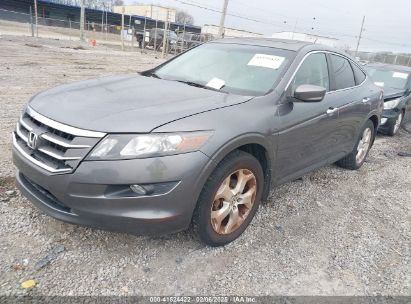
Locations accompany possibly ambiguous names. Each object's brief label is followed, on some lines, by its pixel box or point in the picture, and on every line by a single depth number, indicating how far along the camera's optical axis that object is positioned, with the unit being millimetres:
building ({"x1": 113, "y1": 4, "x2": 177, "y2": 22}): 54688
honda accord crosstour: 2324
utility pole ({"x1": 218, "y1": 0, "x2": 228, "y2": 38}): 26897
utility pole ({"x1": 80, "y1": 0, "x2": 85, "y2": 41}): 24916
